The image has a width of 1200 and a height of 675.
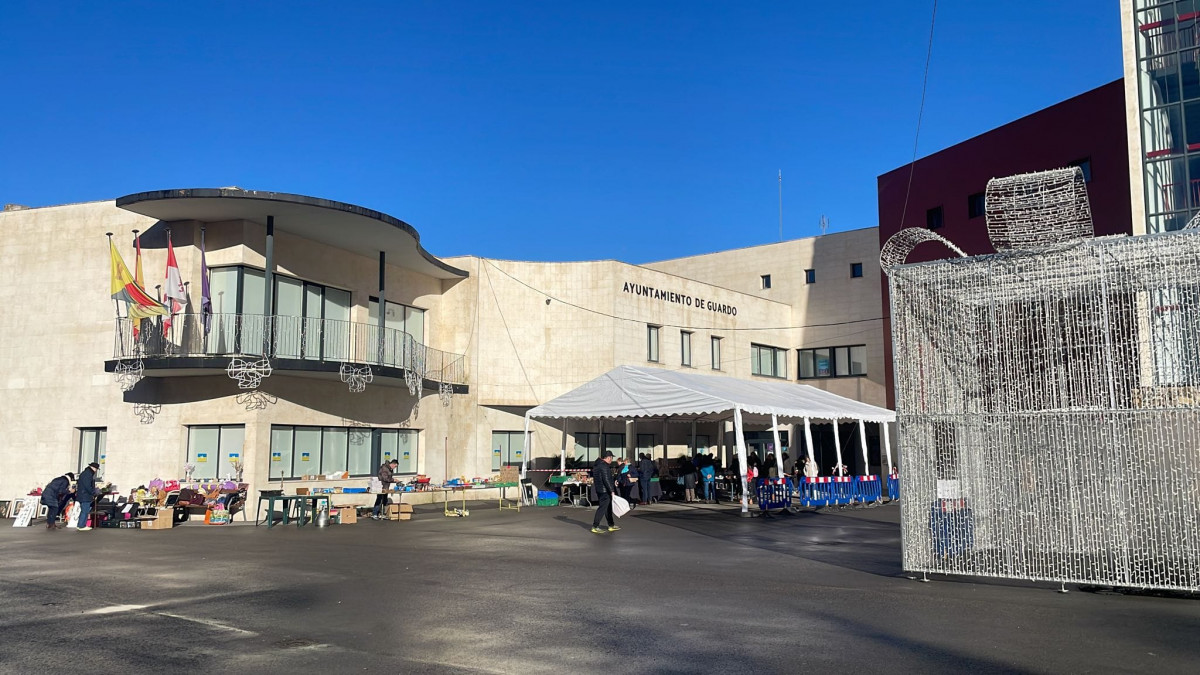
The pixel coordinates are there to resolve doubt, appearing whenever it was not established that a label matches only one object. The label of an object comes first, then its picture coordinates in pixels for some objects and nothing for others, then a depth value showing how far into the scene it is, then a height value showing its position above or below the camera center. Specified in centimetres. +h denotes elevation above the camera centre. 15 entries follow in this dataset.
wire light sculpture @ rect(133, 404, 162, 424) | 2259 +120
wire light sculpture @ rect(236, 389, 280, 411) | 2225 +144
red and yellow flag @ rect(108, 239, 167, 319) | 2122 +378
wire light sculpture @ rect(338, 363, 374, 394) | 2294 +209
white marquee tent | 2317 +147
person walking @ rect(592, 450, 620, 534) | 1809 -56
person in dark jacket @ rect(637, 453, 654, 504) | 2633 -54
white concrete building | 2222 +311
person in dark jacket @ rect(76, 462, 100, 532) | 1934 -61
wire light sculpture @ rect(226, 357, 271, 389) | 2116 +202
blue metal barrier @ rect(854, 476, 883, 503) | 2541 -87
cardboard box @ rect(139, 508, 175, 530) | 1977 -124
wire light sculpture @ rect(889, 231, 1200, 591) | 984 +47
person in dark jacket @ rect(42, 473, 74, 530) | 1972 -70
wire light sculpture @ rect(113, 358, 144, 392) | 2148 +206
